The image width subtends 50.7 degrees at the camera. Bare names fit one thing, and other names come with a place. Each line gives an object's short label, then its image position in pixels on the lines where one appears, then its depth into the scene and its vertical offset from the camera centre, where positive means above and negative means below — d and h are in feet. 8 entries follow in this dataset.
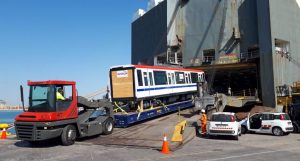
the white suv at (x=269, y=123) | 64.59 -8.06
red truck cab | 44.70 -3.71
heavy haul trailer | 64.90 -0.57
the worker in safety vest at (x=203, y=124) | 61.98 -7.36
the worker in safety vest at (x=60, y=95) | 47.00 -0.57
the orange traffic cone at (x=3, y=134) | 59.60 -7.88
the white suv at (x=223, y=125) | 57.31 -7.08
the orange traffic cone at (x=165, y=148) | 41.53 -7.87
